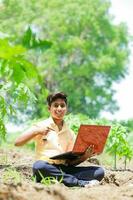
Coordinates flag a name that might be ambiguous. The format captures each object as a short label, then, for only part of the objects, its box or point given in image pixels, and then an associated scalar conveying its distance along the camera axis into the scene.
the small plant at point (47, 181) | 5.44
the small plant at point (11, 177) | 5.38
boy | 5.96
